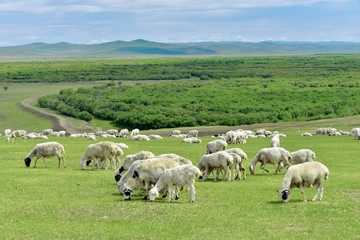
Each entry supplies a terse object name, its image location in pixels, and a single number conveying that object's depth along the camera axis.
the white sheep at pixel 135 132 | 58.39
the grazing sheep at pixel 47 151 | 32.47
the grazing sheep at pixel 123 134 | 59.66
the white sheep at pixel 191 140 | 48.59
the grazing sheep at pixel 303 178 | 21.03
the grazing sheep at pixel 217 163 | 26.61
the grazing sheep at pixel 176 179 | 21.38
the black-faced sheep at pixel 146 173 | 22.69
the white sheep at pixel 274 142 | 39.36
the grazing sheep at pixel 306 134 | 55.62
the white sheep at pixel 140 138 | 51.62
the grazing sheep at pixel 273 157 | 29.20
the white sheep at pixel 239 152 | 29.15
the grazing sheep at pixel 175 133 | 60.01
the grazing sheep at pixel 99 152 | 31.20
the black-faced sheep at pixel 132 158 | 26.75
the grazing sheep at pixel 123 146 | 41.69
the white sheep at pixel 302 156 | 30.08
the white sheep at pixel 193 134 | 58.79
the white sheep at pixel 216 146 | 33.66
